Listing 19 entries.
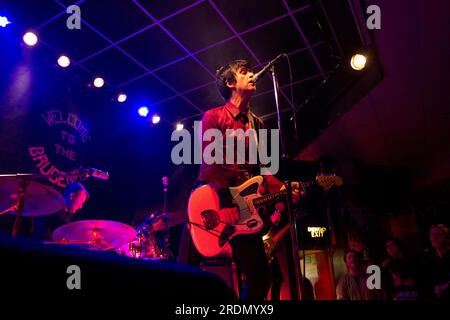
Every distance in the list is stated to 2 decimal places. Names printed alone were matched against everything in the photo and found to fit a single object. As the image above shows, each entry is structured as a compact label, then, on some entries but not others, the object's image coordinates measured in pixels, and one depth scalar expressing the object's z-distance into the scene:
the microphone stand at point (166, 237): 4.48
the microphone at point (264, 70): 2.42
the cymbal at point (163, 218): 4.46
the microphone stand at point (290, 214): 1.95
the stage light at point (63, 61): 4.86
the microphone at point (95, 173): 2.96
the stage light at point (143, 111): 6.07
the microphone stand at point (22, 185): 2.66
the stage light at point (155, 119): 6.22
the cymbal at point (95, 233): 3.32
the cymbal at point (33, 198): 2.73
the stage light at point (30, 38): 4.47
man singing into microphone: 2.12
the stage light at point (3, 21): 4.36
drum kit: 2.79
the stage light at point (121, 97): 5.74
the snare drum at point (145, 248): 4.27
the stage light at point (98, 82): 5.34
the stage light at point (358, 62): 4.33
